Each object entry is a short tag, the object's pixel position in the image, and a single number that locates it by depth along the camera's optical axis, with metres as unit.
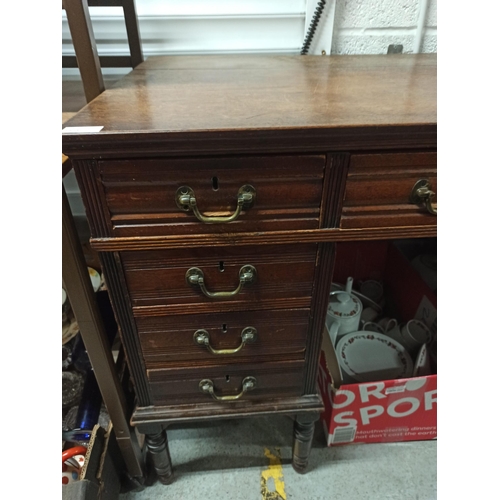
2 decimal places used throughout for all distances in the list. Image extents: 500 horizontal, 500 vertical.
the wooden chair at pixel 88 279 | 0.58
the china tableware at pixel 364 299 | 1.23
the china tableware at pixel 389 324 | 1.16
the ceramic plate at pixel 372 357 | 1.02
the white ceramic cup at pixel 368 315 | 1.21
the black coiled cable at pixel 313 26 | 0.93
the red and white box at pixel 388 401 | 0.91
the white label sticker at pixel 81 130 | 0.47
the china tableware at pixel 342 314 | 1.08
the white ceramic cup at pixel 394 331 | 1.12
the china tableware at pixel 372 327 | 1.17
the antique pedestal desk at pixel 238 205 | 0.51
